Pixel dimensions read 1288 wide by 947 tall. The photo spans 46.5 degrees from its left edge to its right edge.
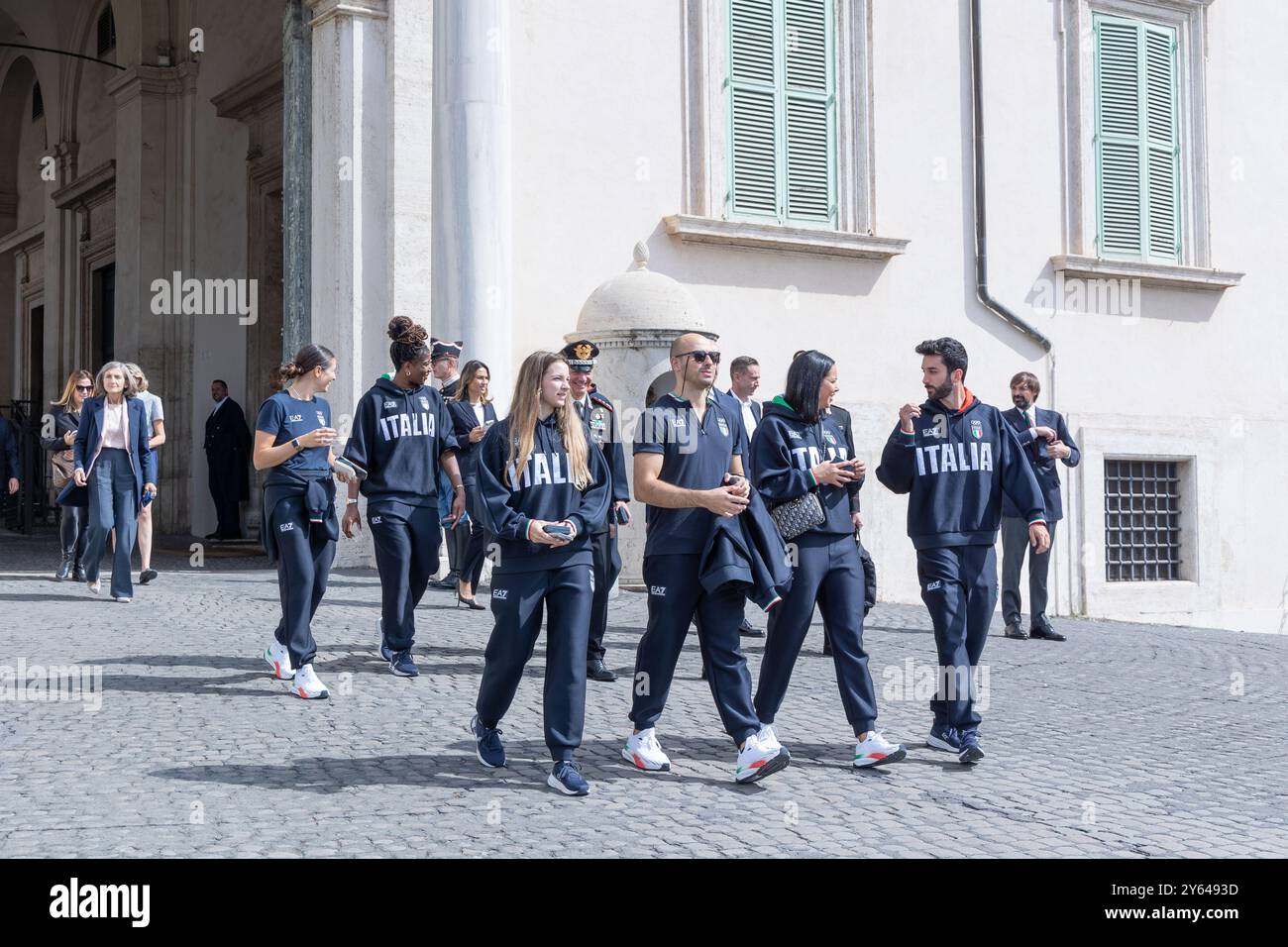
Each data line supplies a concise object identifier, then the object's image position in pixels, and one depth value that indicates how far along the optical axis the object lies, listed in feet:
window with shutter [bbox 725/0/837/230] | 47.93
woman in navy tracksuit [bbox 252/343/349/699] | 23.43
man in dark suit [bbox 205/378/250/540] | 61.05
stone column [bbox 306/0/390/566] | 42.29
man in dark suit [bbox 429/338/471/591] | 31.12
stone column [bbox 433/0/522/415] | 40.70
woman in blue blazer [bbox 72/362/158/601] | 35.32
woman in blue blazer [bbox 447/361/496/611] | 30.76
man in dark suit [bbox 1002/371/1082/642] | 34.81
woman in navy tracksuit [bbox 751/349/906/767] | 19.43
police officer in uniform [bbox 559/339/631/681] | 21.38
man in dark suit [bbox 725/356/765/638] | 29.14
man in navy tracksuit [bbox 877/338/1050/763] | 20.65
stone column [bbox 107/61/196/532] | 65.36
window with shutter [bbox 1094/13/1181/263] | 55.01
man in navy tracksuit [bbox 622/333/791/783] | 18.56
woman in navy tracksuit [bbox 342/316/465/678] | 24.53
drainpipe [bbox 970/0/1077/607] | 51.55
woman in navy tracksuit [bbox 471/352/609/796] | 17.87
